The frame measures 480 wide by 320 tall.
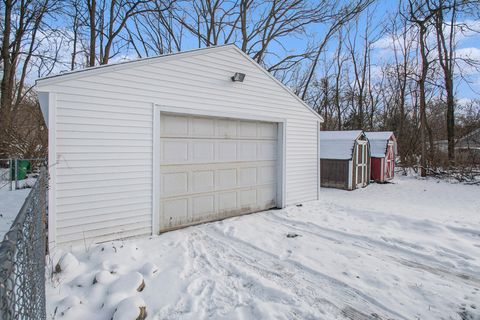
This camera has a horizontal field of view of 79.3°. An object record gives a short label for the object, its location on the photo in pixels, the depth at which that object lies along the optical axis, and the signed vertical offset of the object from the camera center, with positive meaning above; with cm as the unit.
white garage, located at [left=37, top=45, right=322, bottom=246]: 436 +25
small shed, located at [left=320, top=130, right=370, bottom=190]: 1079 -7
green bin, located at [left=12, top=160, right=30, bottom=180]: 1103 -46
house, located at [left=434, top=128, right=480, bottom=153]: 1399 +95
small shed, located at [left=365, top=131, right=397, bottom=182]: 1279 +7
